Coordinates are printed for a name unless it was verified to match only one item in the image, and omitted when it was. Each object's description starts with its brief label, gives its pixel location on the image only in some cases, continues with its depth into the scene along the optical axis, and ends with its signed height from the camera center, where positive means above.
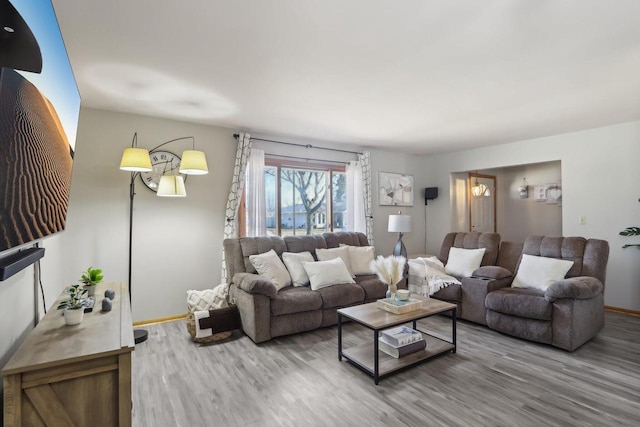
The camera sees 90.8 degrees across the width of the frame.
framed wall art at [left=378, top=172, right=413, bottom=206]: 5.78 +0.57
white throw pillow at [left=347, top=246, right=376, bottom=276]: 4.17 -0.53
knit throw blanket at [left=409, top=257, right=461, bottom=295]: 3.81 -0.69
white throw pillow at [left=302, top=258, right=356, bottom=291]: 3.54 -0.62
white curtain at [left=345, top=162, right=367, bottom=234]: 5.31 +0.29
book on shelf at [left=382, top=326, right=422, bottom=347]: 2.69 -1.02
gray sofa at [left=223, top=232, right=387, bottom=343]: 3.09 -0.82
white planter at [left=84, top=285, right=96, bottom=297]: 2.15 -0.48
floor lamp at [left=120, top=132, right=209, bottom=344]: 3.04 +0.52
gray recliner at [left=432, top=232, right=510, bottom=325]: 3.51 -0.73
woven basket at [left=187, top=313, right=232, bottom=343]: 3.12 -1.16
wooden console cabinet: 1.11 -0.60
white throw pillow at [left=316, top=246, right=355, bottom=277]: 4.00 -0.45
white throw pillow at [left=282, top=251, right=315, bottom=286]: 3.66 -0.55
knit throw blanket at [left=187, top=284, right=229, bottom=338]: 3.33 -0.87
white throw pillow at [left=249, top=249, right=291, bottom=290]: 3.50 -0.55
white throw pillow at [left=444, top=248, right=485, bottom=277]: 3.87 -0.54
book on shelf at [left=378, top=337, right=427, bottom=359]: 2.66 -1.12
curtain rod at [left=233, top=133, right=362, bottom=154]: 4.25 +1.15
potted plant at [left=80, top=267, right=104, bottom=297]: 2.18 -0.43
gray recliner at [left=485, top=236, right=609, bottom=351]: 2.85 -0.82
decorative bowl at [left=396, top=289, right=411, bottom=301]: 2.84 -0.68
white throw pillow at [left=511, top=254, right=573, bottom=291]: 3.26 -0.56
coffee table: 2.43 -1.13
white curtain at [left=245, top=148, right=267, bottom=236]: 4.30 +0.31
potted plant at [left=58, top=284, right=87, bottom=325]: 1.56 -0.45
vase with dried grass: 2.85 -0.47
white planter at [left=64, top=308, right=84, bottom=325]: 1.56 -0.48
